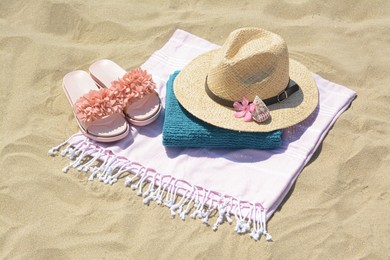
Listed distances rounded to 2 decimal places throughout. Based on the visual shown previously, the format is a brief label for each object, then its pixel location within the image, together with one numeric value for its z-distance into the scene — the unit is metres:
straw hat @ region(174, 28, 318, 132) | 2.30
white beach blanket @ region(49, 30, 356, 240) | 2.22
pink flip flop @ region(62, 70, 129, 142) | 2.43
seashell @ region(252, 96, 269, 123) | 2.31
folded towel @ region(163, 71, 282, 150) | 2.36
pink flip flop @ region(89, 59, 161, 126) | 2.52
